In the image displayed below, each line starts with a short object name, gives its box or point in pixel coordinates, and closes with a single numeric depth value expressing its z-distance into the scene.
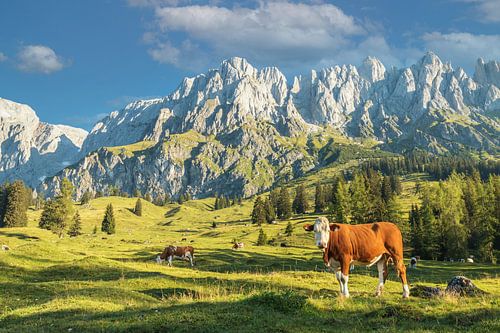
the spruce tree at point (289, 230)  116.86
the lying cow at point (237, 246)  79.89
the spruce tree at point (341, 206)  101.56
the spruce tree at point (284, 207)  175.38
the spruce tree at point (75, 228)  130.50
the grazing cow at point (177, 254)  52.28
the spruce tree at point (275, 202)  189.68
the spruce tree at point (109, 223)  145.25
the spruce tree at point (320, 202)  175.55
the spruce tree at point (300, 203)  186.00
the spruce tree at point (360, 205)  97.50
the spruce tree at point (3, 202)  129.00
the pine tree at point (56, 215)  113.31
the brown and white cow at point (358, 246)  18.22
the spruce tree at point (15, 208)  123.88
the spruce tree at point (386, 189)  142.80
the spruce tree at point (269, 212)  167.62
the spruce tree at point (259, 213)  160.50
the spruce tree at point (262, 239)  98.38
